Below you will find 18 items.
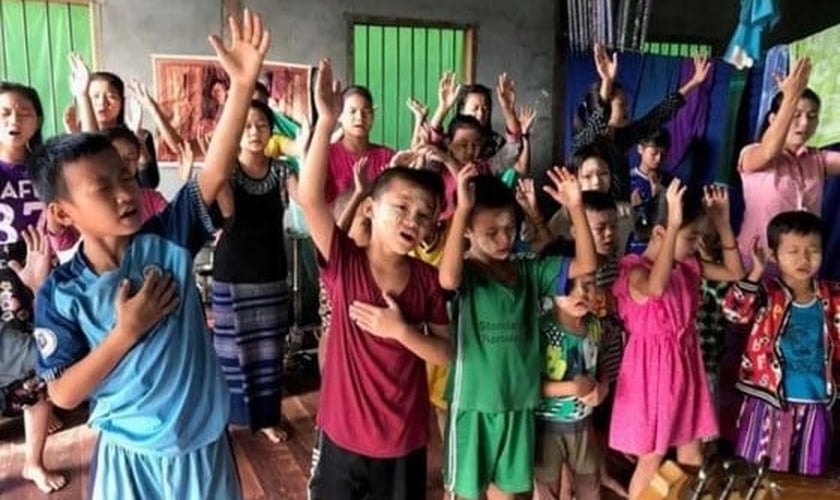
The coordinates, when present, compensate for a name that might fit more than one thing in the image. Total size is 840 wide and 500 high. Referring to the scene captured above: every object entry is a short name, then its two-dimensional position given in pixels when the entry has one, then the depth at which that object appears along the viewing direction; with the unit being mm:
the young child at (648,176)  3691
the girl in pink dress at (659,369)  2203
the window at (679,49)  5973
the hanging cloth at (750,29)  4727
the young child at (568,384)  2021
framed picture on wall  4504
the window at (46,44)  4188
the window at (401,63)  5043
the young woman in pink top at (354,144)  3031
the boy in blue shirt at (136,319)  1380
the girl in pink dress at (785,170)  2901
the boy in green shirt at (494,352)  1912
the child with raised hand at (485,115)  3156
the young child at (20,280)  2531
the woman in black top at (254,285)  2803
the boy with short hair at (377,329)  1703
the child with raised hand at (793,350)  2275
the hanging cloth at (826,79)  4219
